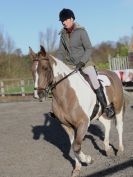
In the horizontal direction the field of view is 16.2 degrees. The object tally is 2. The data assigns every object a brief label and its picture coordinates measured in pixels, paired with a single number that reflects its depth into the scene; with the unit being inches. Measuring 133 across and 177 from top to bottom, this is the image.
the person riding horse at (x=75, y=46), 318.7
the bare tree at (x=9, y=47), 2212.8
